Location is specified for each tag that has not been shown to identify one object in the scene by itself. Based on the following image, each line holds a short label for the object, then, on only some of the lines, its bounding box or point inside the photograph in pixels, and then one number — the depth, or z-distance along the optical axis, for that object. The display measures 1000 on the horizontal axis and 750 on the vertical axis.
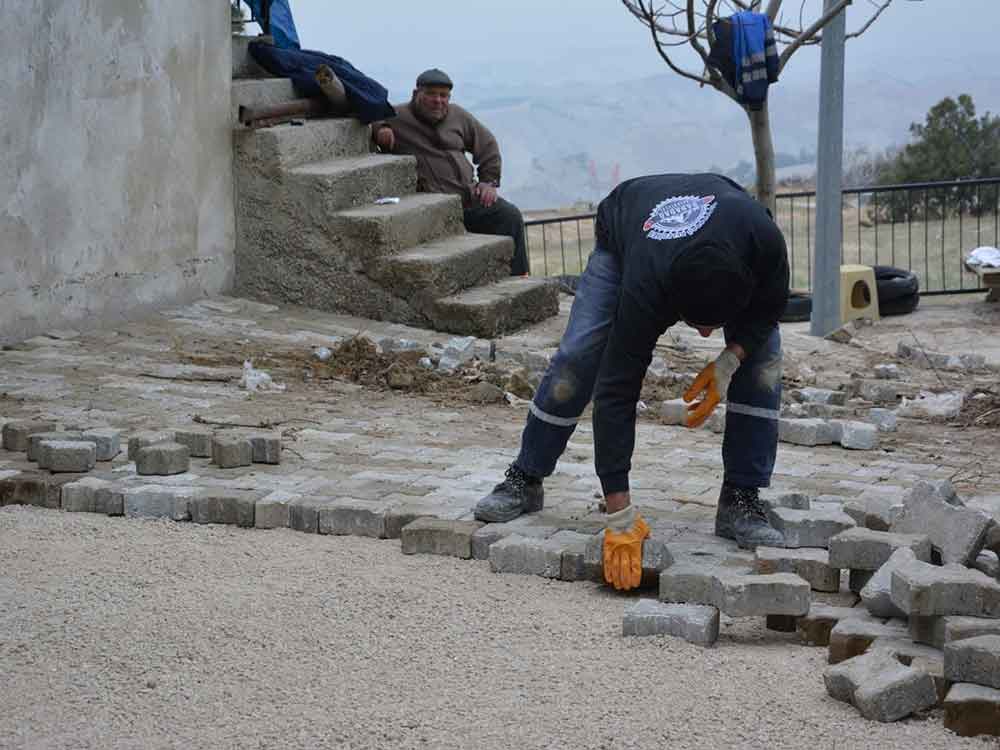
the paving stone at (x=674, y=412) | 7.45
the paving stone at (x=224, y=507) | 5.51
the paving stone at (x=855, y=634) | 3.94
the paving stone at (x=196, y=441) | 6.28
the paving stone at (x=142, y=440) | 6.10
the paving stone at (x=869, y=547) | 4.36
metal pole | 11.64
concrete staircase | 9.55
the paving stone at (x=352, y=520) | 5.36
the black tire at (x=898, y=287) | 12.67
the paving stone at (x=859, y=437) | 6.90
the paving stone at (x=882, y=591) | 4.11
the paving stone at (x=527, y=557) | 4.85
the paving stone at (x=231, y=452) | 6.10
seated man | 10.92
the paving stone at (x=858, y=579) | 4.48
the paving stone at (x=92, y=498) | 5.67
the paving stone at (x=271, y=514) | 5.48
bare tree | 11.25
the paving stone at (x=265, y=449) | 6.19
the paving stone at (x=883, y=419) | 7.43
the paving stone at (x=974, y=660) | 3.54
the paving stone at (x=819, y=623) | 4.21
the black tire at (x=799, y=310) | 13.14
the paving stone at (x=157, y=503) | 5.58
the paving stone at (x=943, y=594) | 3.88
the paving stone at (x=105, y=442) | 6.17
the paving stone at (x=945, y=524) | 4.30
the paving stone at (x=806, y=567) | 4.57
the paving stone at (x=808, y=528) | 5.02
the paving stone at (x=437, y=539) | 5.09
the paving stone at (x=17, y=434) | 6.28
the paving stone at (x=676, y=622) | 4.20
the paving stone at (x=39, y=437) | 6.05
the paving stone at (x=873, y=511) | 4.81
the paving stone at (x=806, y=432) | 6.96
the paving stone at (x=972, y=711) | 3.49
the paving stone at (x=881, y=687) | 3.59
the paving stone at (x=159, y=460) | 5.94
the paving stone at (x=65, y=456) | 5.94
